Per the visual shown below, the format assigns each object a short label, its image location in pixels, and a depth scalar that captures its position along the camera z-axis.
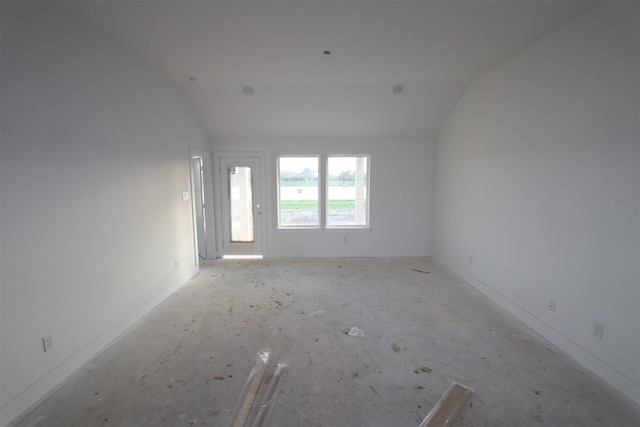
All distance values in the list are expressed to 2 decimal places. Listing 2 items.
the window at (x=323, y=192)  5.61
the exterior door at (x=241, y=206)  5.49
